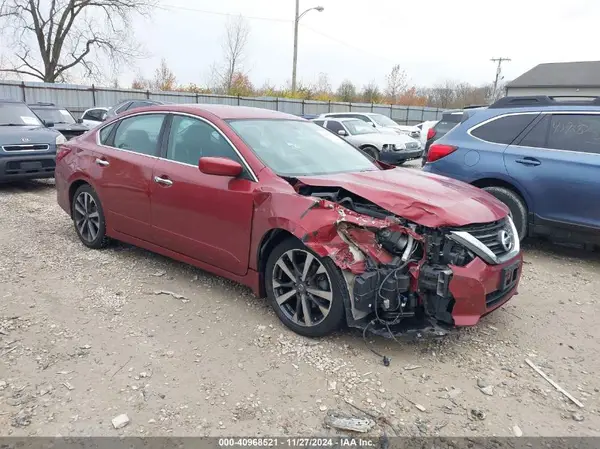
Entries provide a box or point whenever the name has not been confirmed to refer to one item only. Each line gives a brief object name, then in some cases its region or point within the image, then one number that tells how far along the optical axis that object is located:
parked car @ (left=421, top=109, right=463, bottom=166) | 12.27
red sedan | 2.96
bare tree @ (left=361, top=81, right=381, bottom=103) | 41.06
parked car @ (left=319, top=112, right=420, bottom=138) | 15.60
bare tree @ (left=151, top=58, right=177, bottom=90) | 41.41
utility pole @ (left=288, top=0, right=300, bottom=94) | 25.98
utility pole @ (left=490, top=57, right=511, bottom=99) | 60.55
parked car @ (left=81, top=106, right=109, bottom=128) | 15.66
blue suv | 4.79
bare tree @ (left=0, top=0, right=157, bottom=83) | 31.05
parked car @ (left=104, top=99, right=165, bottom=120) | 14.32
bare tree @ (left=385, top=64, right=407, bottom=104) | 47.97
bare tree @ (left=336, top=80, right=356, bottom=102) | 40.64
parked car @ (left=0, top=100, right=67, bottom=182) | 7.80
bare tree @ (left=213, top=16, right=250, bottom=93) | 38.59
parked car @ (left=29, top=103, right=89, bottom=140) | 12.20
